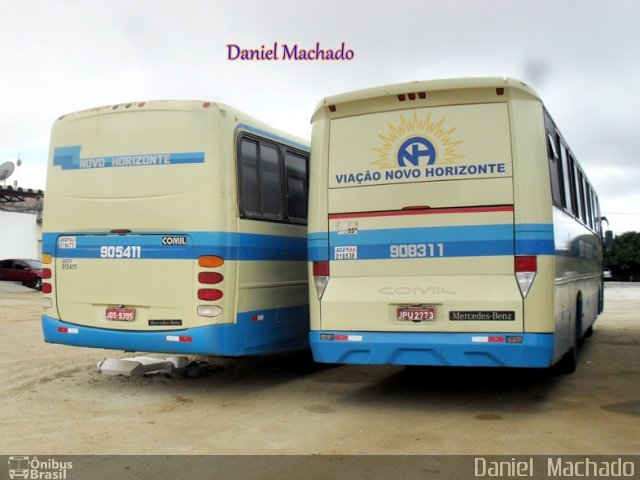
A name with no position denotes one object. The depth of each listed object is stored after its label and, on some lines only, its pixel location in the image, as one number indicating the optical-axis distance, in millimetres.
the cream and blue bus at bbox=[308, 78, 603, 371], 6762
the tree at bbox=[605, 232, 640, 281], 68188
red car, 31141
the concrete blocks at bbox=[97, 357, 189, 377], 9039
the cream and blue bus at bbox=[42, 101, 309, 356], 7645
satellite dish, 35344
